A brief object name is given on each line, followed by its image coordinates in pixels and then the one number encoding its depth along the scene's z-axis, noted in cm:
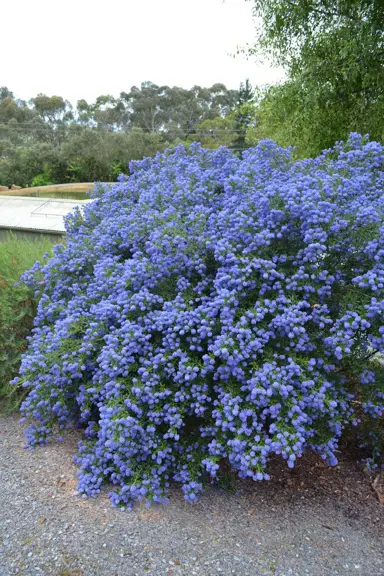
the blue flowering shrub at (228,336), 235
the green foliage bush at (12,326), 355
